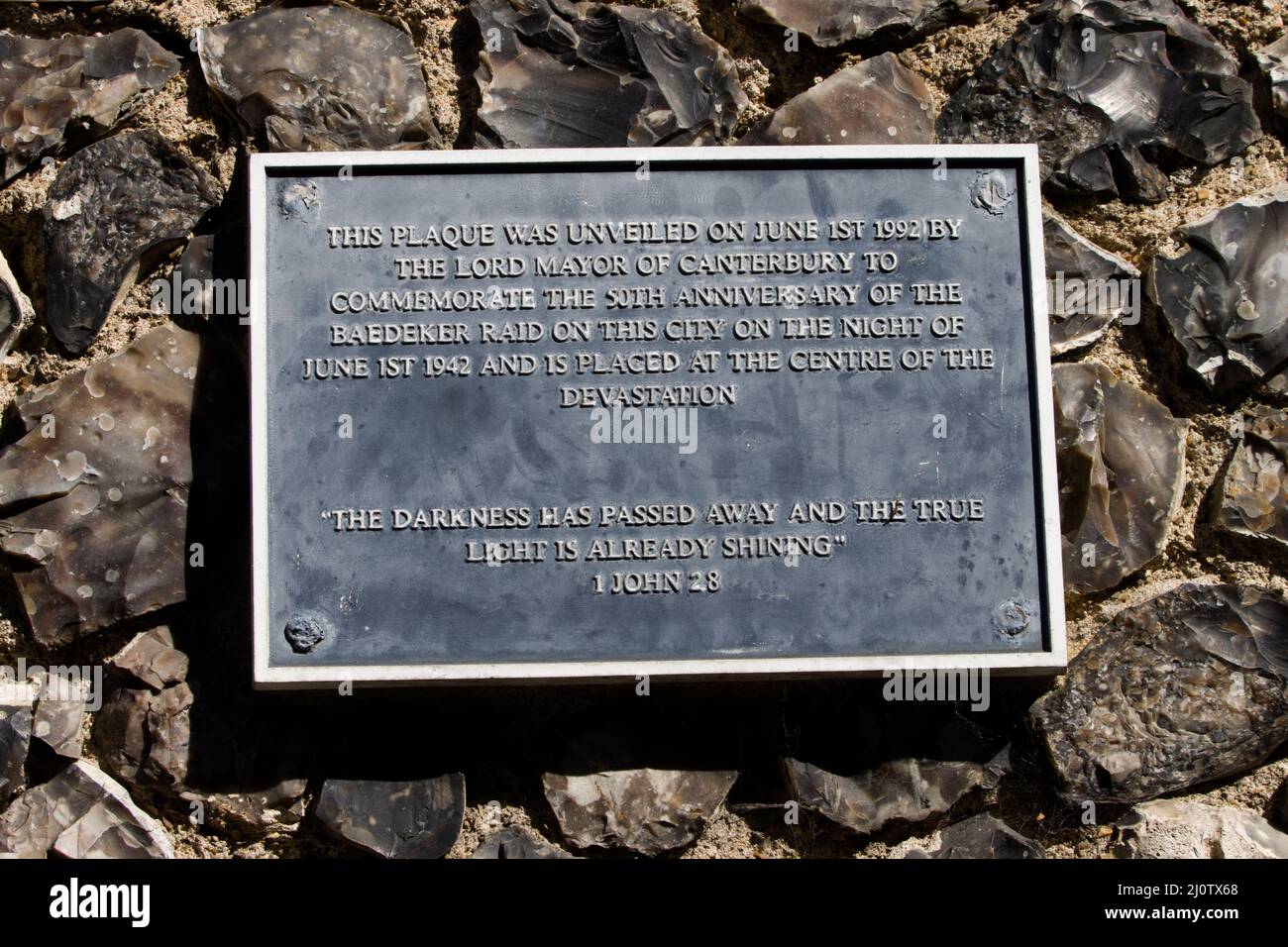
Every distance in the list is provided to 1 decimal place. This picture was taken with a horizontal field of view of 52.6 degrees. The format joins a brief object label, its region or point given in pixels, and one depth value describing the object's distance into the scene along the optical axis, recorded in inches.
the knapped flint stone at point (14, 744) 124.8
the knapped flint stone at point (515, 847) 124.1
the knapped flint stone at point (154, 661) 124.9
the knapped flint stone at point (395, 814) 122.6
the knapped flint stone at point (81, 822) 123.5
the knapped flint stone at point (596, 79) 129.3
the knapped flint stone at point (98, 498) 124.9
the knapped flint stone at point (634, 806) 123.8
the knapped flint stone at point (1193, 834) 126.0
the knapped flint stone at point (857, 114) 130.8
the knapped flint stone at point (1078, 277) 131.0
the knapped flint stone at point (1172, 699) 127.0
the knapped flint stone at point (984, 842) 126.0
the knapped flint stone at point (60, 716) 125.5
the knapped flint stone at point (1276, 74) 135.8
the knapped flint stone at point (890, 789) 124.5
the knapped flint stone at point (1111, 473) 128.2
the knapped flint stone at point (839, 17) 133.6
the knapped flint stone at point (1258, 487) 130.1
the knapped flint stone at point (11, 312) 130.0
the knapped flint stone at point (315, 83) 129.3
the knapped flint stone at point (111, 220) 128.6
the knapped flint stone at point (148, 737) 123.9
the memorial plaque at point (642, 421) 118.6
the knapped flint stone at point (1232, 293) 131.4
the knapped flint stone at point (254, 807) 123.7
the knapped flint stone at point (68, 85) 130.4
